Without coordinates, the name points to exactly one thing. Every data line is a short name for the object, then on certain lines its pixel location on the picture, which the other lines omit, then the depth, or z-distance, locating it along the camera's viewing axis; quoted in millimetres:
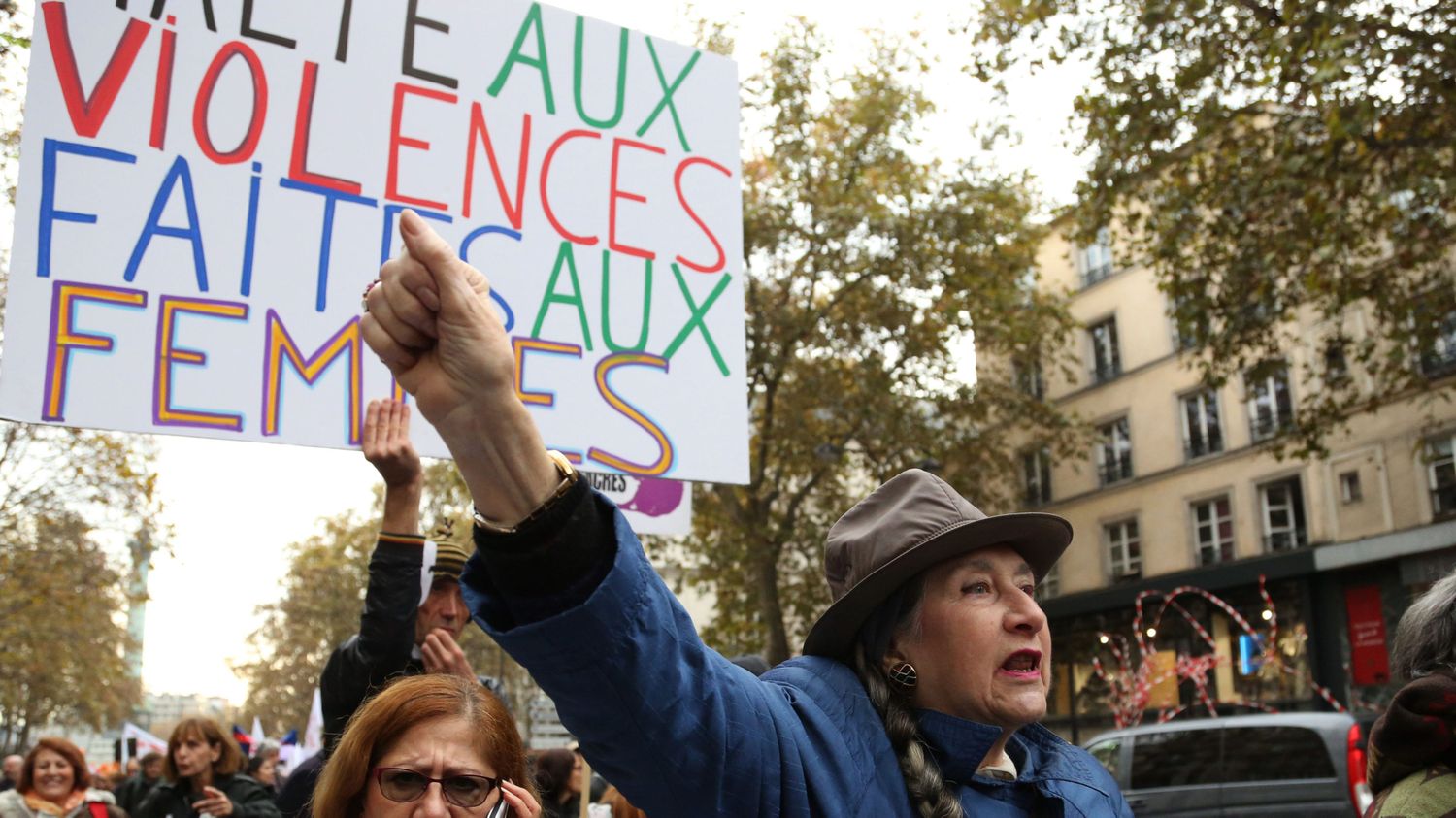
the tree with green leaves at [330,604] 39969
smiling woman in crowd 6555
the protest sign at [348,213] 3113
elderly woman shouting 1405
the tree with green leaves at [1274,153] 11750
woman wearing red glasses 2502
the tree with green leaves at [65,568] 20219
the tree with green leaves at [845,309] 22312
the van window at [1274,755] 10891
